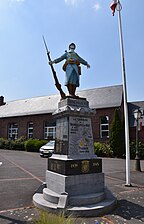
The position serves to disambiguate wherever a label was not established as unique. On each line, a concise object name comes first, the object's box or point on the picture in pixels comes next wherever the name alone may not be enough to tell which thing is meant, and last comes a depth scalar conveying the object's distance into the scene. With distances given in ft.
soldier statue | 18.97
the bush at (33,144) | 80.02
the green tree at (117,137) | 65.16
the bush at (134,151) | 61.68
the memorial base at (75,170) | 14.23
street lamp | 34.01
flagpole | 23.09
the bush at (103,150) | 66.47
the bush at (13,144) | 90.63
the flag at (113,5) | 26.55
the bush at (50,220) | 8.70
